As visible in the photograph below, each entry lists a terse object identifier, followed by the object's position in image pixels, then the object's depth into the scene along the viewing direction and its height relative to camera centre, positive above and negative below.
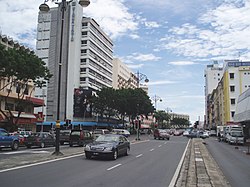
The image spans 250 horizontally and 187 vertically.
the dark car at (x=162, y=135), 37.28 -3.56
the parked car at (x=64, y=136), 24.12 -2.55
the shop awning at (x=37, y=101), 35.85 +1.76
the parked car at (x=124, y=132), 39.21 -3.33
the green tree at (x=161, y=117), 96.51 -1.49
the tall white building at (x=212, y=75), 100.07 +17.77
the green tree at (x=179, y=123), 122.51 -5.03
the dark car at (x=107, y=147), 12.01 -1.87
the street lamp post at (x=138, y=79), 32.63 +5.10
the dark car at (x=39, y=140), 19.63 -2.47
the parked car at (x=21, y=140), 20.32 -2.56
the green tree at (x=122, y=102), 48.40 +2.46
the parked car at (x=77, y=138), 21.02 -2.39
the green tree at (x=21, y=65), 21.59 +4.82
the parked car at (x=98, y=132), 29.76 -2.61
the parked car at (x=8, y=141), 16.72 -2.21
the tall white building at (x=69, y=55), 55.45 +14.77
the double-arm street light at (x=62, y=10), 12.88 +6.00
